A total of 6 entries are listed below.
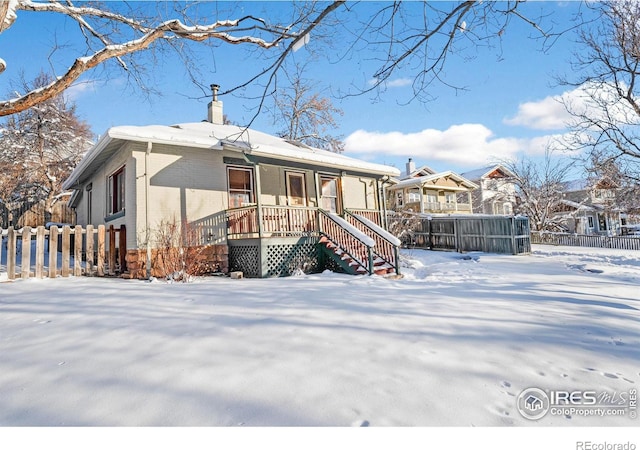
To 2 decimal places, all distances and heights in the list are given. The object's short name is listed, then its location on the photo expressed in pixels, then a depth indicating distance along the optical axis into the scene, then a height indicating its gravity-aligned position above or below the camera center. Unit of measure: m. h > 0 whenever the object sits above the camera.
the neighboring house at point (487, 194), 31.56 +4.55
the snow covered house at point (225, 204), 7.99 +1.34
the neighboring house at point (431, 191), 26.06 +4.55
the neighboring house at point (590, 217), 29.38 +1.59
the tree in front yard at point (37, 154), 16.47 +5.71
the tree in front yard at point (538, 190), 22.12 +3.35
